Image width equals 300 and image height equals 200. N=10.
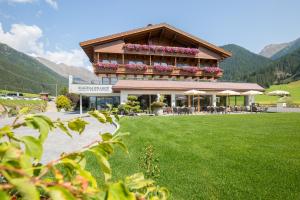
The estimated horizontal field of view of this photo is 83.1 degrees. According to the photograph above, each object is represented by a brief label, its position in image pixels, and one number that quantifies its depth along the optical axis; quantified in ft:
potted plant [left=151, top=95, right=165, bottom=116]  56.43
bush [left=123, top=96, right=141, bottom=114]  56.93
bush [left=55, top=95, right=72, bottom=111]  90.47
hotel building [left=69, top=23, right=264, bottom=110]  61.39
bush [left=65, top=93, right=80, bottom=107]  107.12
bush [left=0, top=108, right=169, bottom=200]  1.33
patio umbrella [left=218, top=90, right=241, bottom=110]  64.65
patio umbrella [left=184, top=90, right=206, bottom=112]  61.01
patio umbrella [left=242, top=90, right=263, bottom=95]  67.55
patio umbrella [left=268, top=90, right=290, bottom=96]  75.13
